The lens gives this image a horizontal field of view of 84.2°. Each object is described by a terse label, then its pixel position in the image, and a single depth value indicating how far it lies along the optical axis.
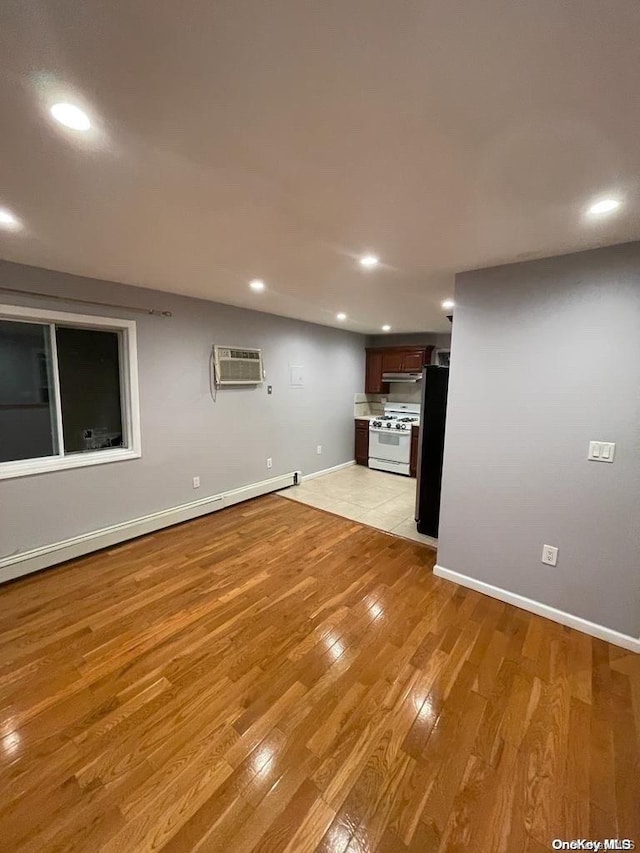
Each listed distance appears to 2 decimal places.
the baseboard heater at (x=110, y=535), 2.66
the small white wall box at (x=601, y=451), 2.07
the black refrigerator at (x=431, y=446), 3.38
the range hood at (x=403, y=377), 5.94
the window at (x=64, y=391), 2.69
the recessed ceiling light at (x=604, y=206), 1.50
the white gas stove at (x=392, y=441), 5.52
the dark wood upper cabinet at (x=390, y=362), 5.65
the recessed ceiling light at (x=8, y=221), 1.74
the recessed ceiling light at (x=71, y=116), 1.03
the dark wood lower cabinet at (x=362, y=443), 6.08
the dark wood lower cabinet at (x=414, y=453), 5.38
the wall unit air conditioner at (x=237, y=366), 3.82
